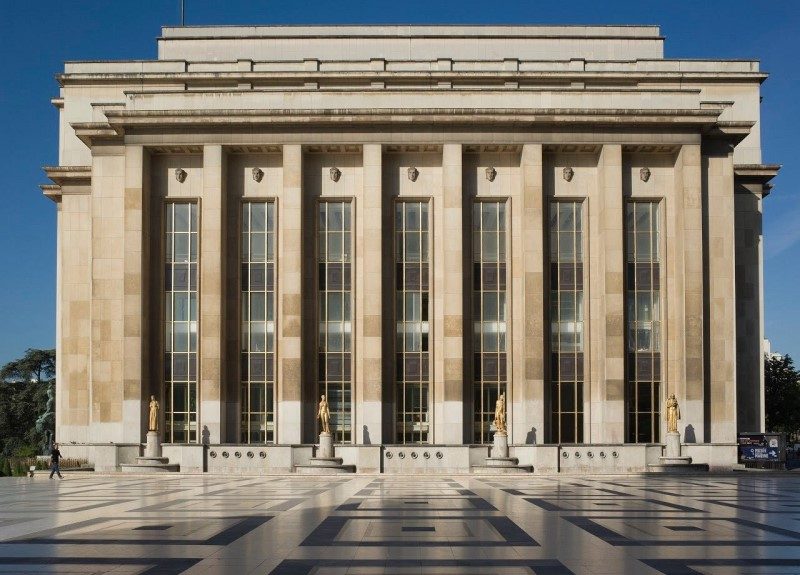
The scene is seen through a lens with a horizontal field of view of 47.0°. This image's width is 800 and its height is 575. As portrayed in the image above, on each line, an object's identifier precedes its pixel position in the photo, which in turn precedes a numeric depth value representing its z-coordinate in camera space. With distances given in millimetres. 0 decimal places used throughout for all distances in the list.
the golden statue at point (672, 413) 49031
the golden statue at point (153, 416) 50000
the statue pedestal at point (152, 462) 47562
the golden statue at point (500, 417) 48594
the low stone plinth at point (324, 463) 45438
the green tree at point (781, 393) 77625
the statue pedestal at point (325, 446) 47500
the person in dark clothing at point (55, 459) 43219
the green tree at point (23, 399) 88731
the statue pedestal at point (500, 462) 45281
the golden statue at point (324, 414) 48906
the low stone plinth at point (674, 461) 45594
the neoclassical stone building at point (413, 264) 52375
